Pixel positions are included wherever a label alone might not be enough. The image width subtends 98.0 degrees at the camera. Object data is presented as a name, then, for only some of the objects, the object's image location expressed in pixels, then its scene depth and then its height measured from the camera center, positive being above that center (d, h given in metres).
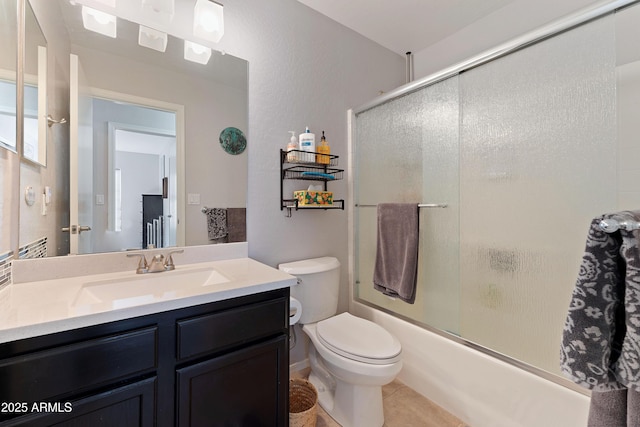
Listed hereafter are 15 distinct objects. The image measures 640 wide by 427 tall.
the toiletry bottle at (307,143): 1.64 +0.42
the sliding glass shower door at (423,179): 1.53 +0.21
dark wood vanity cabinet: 0.67 -0.45
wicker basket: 1.32 -0.93
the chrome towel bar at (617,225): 0.52 -0.02
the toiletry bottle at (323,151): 1.74 +0.39
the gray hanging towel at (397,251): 1.59 -0.23
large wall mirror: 1.11 +0.34
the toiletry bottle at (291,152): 1.62 +0.36
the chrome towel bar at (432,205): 1.56 +0.05
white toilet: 1.24 -0.64
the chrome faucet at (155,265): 1.17 -0.22
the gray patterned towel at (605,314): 0.52 -0.20
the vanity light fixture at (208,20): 1.38 +0.97
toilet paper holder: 1.46 -0.51
